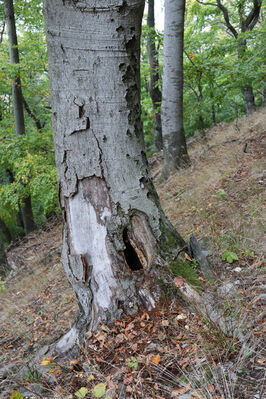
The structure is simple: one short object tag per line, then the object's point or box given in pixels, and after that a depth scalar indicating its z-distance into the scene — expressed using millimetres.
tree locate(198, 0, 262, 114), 7938
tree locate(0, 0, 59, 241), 6199
